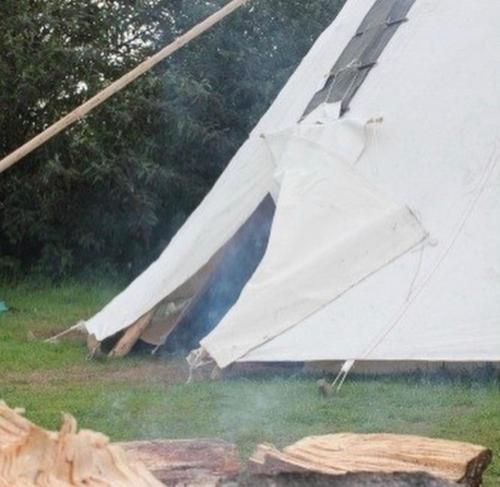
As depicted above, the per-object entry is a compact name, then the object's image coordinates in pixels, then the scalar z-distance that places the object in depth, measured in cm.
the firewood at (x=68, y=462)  623
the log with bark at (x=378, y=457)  678
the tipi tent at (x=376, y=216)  1469
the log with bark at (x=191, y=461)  714
